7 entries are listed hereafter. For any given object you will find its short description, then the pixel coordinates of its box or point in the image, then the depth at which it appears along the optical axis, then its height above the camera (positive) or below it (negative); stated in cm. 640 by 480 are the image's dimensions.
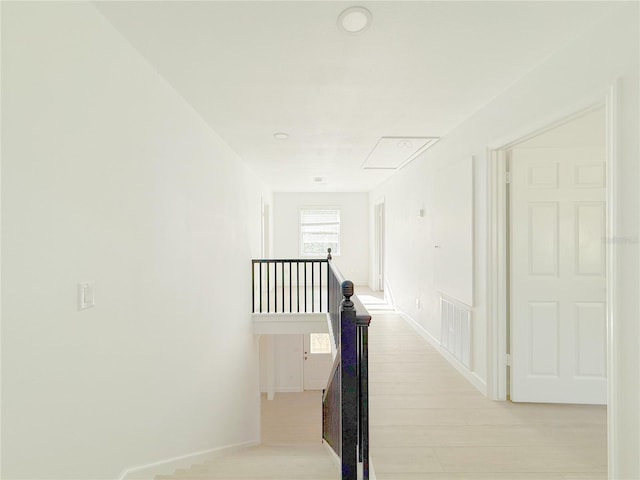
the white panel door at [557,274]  285 -29
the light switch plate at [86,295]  157 -25
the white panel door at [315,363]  820 -297
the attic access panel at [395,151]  411 +119
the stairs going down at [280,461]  224 -168
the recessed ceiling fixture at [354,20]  168 +111
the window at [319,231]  927 +25
